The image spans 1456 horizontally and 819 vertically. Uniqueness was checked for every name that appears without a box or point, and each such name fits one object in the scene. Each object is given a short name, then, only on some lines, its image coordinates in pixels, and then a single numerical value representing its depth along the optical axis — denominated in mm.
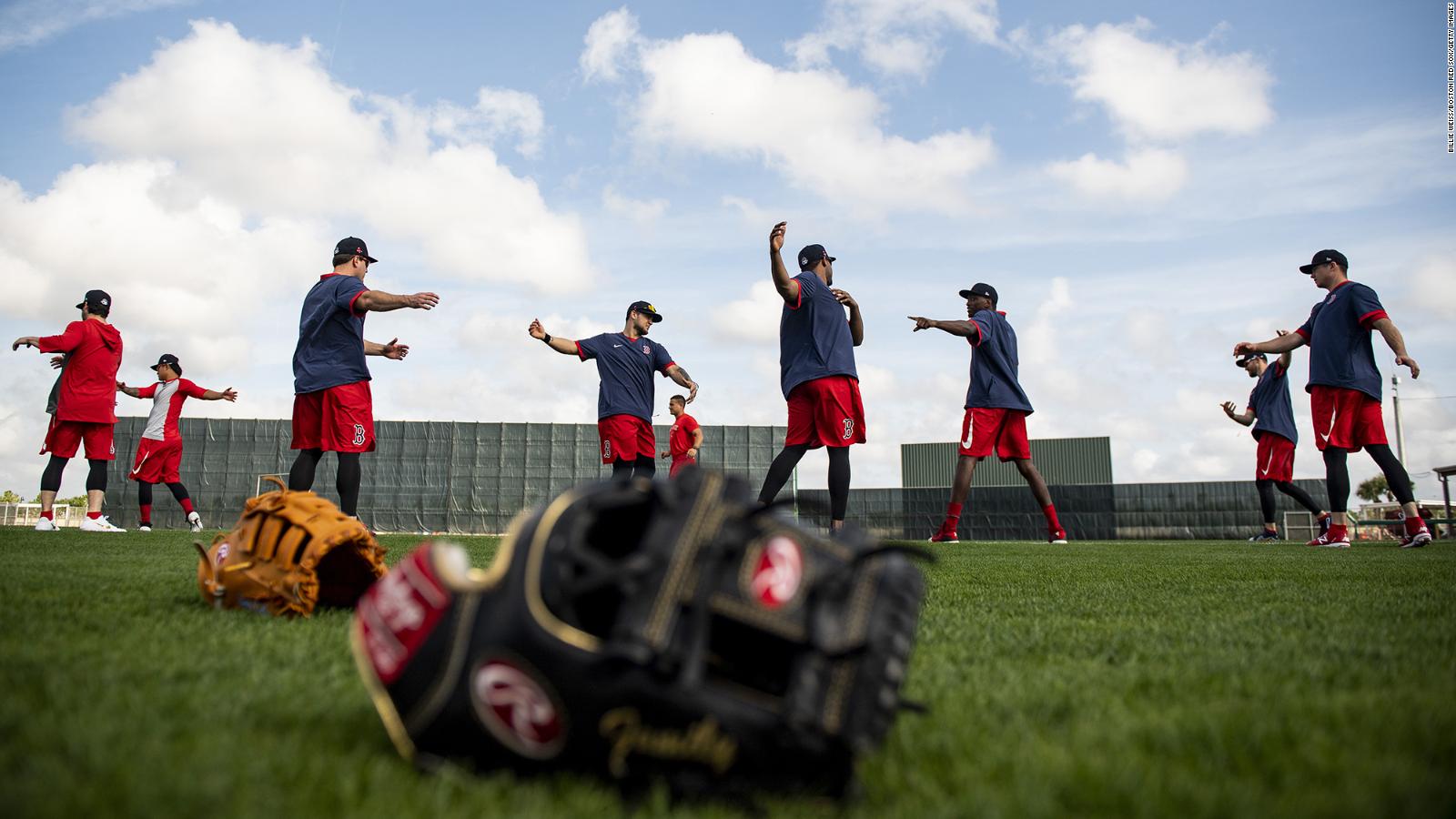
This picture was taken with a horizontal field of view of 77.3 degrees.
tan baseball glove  2900
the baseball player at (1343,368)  7453
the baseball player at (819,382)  7047
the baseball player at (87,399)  8430
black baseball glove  1249
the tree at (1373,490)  63188
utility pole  33372
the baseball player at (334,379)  5848
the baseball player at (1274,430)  10812
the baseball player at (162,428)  11070
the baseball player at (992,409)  9000
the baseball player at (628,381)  8875
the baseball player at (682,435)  11914
